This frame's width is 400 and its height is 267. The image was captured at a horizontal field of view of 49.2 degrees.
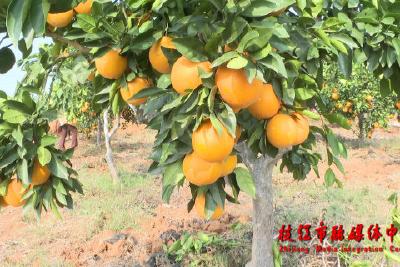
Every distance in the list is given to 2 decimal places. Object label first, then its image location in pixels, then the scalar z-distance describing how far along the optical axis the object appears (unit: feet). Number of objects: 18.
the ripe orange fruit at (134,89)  5.04
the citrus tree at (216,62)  3.58
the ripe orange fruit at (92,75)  6.01
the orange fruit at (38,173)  5.40
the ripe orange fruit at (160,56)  4.52
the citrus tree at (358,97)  32.96
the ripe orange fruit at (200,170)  3.90
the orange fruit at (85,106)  26.37
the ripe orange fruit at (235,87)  3.47
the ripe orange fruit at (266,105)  4.22
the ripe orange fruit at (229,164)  4.15
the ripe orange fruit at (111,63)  4.87
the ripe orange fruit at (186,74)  3.71
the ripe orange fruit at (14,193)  5.48
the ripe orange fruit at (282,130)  4.52
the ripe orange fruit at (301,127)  4.65
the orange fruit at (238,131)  4.39
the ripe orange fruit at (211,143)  3.62
